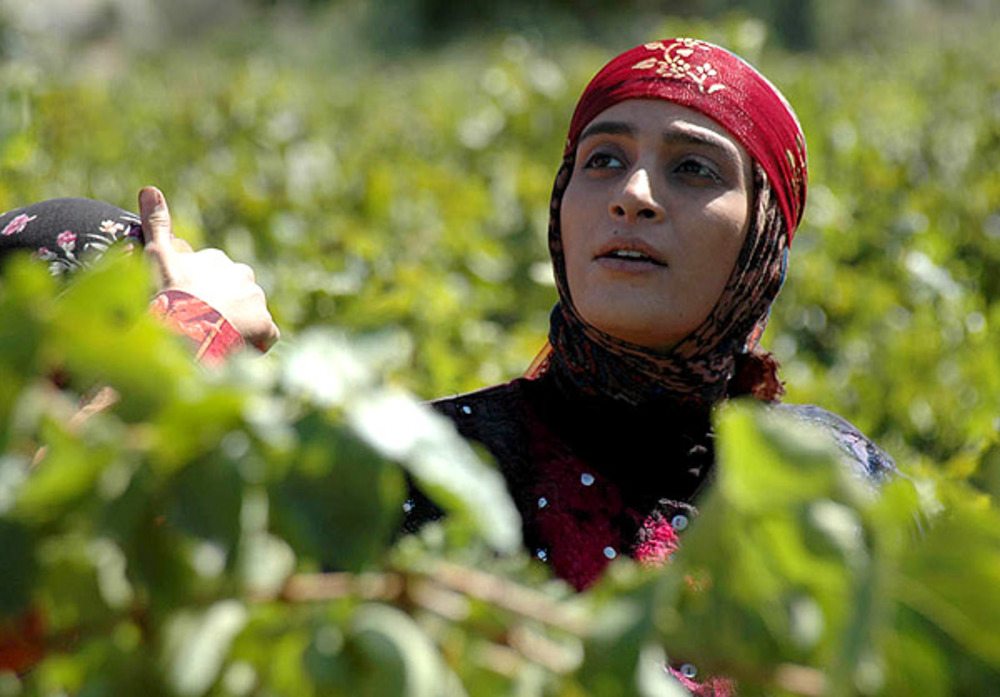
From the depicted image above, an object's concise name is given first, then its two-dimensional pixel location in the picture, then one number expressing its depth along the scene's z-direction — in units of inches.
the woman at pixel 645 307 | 109.1
